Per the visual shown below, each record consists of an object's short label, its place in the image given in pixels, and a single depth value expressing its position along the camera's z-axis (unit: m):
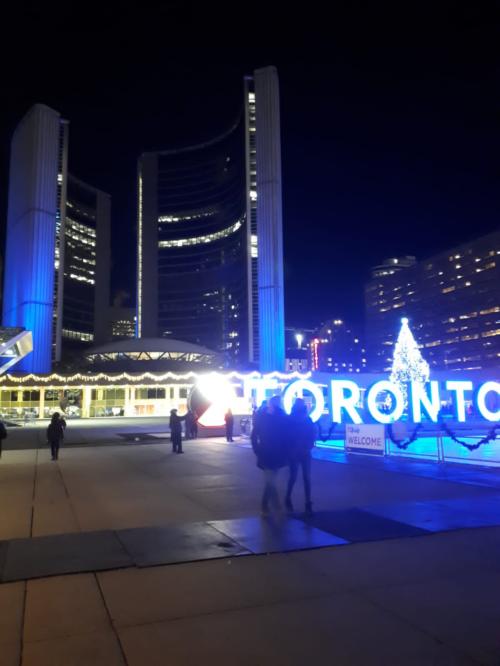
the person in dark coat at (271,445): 8.80
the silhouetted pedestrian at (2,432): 13.95
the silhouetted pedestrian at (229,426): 25.52
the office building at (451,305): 132.50
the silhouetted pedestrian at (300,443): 9.27
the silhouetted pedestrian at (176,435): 20.06
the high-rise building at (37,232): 88.50
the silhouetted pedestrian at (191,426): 27.89
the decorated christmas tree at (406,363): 48.19
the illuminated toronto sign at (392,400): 21.44
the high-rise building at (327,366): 181.95
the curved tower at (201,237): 120.00
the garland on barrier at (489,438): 16.34
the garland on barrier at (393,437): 18.53
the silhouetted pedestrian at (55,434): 18.86
